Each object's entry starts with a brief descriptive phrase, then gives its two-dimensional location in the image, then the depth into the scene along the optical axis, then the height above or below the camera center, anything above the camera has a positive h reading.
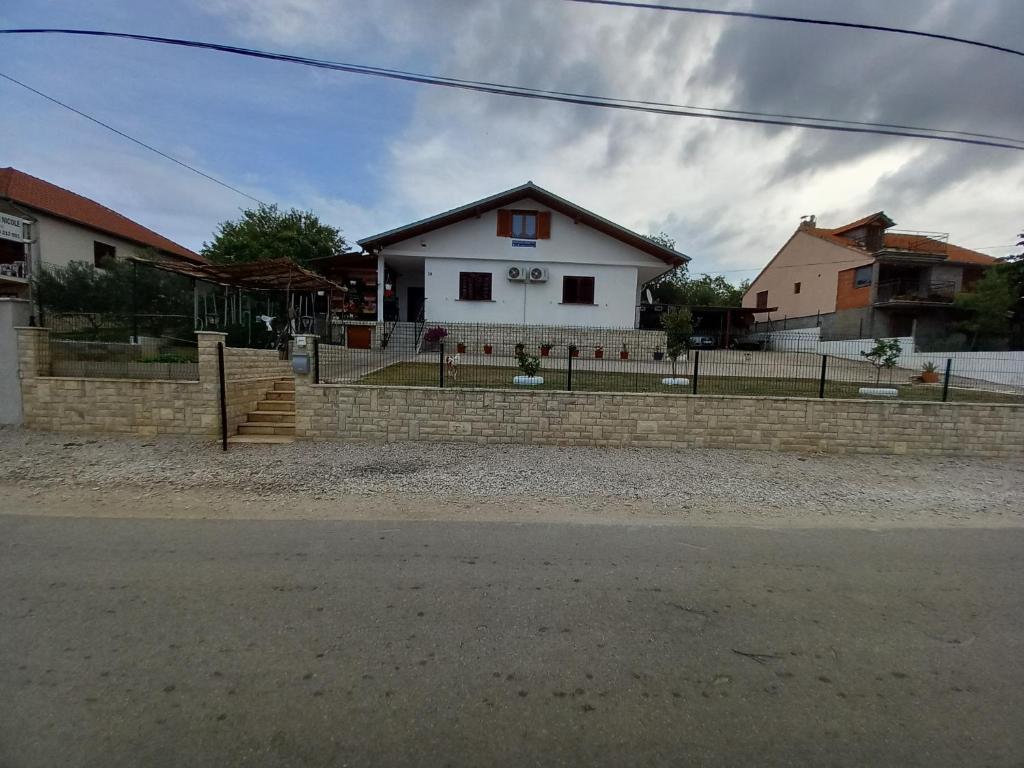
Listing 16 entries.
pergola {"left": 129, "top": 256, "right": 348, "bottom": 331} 13.37 +1.71
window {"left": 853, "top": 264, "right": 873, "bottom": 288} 28.59 +4.47
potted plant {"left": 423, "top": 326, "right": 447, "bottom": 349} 16.53 +0.01
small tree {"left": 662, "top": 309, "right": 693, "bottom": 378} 12.07 +0.30
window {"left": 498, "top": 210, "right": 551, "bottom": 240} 21.38 +5.35
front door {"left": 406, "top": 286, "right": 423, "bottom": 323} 24.26 +1.96
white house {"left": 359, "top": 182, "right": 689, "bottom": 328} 21.34 +3.57
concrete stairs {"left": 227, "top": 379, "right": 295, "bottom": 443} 8.14 -1.65
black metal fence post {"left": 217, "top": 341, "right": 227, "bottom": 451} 7.48 -1.13
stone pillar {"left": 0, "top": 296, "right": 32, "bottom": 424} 8.08 -0.67
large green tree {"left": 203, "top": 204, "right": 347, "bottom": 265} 30.36 +6.44
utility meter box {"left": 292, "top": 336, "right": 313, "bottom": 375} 8.09 -0.34
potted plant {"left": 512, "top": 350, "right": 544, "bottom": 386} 9.11 -0.56
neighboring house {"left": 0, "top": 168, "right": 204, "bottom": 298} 20.89 +5.01
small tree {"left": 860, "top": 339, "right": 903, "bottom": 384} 11.24 -0.15
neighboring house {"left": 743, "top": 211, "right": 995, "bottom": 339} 27.92 +4.54
